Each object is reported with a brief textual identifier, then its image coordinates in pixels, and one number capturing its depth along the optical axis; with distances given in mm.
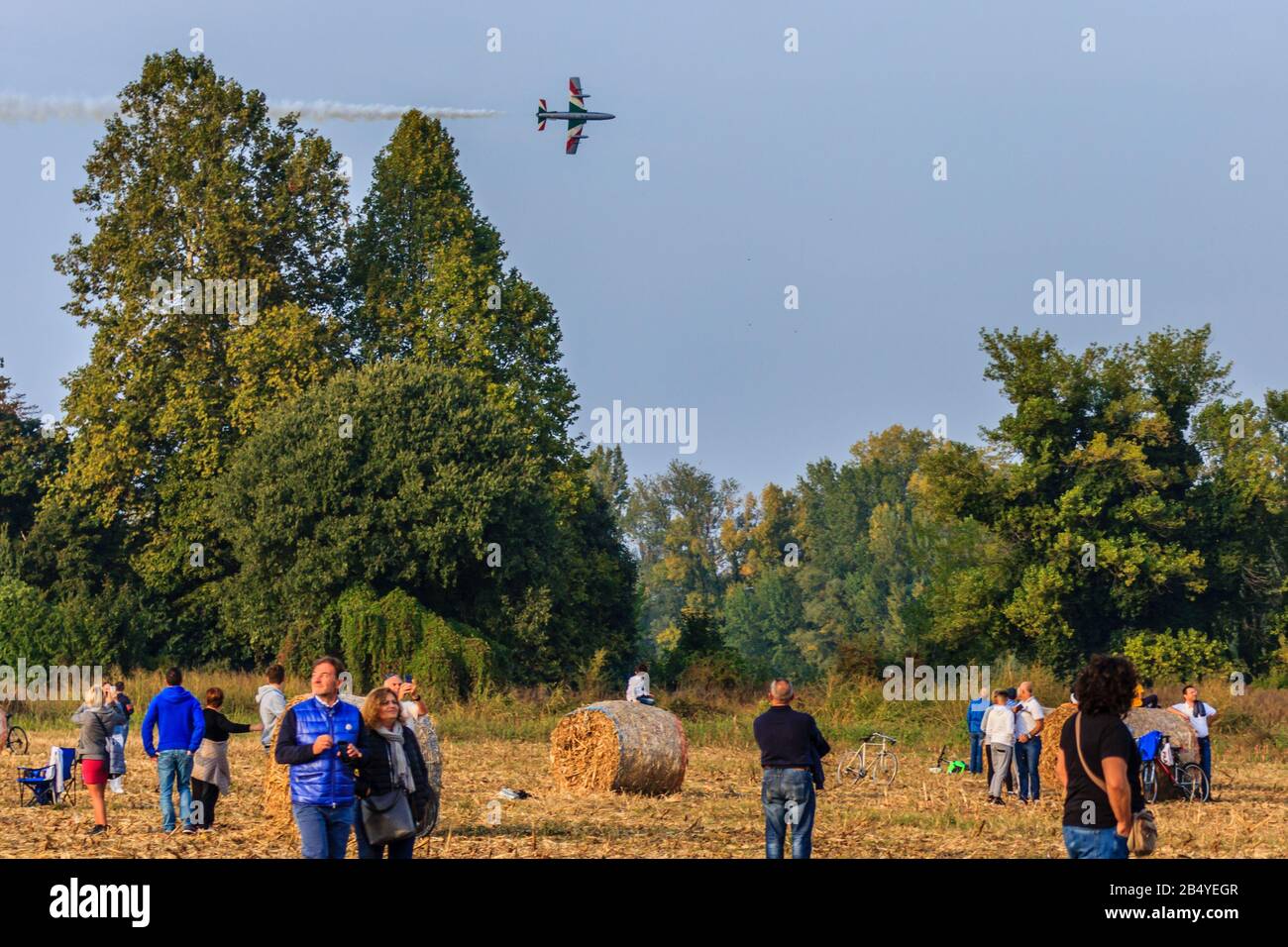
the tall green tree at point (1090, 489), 52656
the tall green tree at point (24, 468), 58250
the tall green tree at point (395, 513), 49188
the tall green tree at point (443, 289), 57625
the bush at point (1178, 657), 51156
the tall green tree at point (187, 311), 54406
